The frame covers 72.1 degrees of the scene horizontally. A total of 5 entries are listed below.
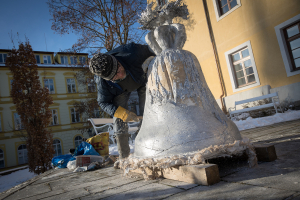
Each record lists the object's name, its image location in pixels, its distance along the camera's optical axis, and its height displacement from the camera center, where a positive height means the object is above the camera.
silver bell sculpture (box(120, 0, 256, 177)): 1.33 +0.01
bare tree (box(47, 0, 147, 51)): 10.49 +5.74
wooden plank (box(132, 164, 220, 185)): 1.12 -0.33
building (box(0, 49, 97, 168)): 19.64 +2.96
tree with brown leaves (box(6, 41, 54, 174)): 8.54 +1.59
